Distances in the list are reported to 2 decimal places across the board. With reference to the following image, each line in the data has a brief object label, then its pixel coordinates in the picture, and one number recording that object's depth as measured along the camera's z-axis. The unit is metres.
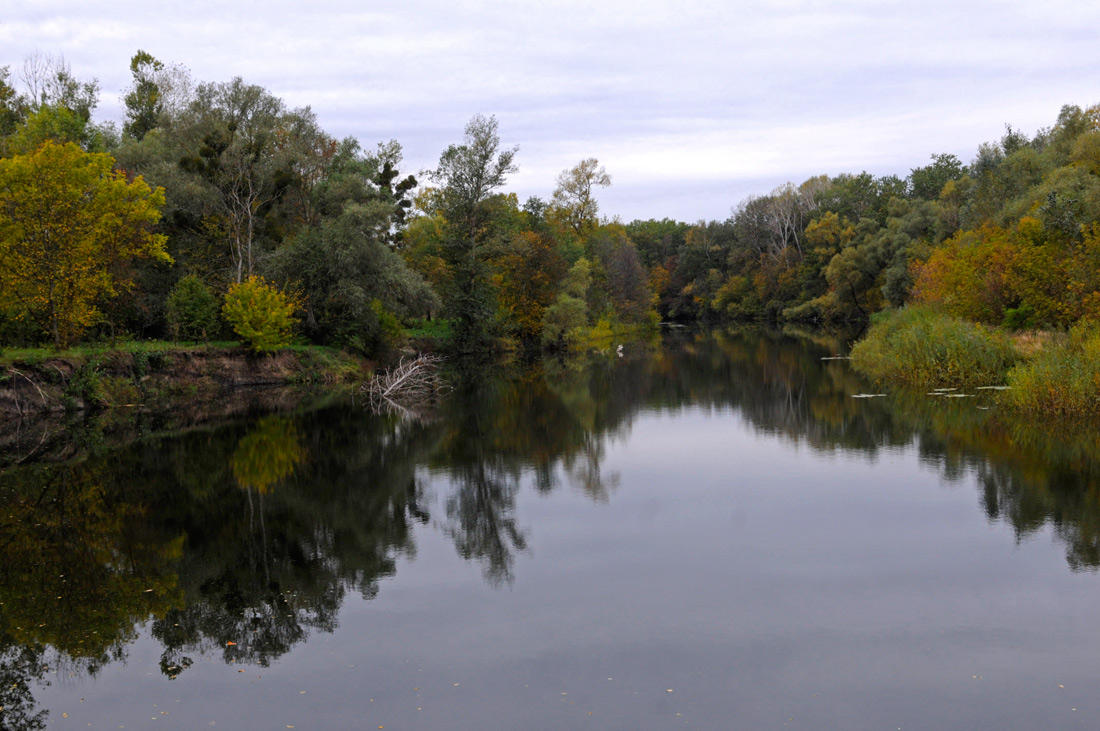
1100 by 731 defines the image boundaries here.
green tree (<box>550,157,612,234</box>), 73.81
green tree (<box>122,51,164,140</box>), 50.69
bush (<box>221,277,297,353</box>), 32.84
